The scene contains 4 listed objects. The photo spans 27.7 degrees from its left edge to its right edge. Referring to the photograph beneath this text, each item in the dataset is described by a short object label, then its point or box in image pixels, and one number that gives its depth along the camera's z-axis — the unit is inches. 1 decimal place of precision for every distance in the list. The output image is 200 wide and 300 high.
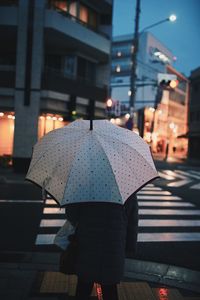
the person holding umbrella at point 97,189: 128.6
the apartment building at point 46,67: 831.1
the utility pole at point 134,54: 884.0
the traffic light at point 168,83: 920.7
